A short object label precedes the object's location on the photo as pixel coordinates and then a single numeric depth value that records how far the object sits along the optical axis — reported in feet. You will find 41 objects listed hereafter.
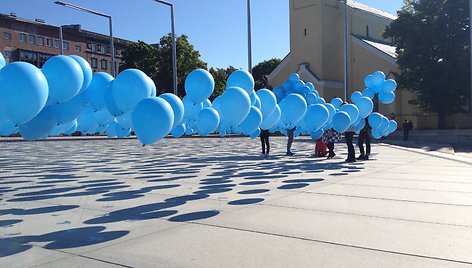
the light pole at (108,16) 75.44
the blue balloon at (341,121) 41.37
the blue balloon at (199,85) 29.66
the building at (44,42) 235.81
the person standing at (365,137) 52.03
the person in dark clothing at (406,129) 102.95
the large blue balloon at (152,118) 22.50
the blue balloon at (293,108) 34.91
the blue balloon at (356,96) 52.45
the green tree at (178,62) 177.06
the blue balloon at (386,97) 55.26
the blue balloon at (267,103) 32.63
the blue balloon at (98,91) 26.45
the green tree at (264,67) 248.93
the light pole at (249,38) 83.82
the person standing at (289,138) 55.42
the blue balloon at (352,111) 43.39
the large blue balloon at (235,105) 27.99
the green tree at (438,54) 122.21
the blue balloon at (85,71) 25.22
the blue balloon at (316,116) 37.96
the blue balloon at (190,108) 31.71
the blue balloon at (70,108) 25.96
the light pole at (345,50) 98.73
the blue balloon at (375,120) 51.49
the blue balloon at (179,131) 35.40
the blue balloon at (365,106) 47.42
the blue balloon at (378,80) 54.49
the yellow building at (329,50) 161.07
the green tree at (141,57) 181.26
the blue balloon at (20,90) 19.74
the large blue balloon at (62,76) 22.57
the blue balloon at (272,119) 33.64
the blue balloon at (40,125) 25.53
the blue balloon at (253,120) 30.53
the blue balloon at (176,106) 25.53
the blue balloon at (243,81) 31.72
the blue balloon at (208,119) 30.04
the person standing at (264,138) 58.65
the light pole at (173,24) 85.03
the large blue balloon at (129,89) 23.90
